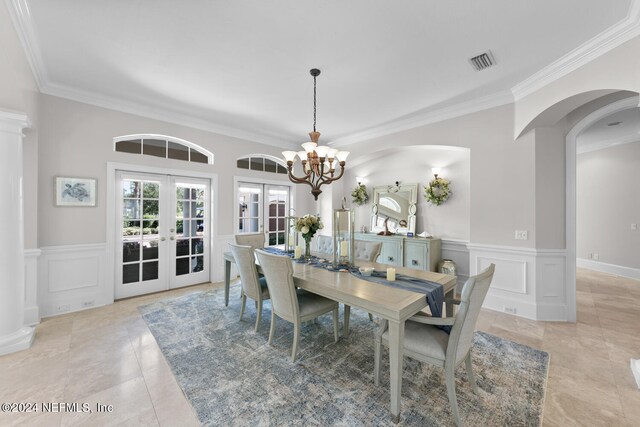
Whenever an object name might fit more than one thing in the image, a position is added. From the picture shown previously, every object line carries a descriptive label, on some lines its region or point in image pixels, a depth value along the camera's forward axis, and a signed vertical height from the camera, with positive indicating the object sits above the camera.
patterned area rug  1.68 -1.33
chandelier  2.79 +0.64
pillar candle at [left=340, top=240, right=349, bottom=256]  2.80 -0.38
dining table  1.64 -0.61
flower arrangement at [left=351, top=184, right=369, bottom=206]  5.52 +0.41
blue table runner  1.92 -0.60
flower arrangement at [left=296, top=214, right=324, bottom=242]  3.01 -0.14
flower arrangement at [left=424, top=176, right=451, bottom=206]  4.41 +0.40
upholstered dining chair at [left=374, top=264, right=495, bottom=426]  1.58 -0.88
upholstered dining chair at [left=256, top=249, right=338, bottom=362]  2.25 -0.86
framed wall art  3.19 +0.28
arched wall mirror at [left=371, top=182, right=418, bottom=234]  4.84 +0.11
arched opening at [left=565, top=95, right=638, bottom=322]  3.10 -0.06
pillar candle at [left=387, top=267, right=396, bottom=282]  2.21 -0.54
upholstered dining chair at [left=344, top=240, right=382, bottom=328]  3.28 -0.48
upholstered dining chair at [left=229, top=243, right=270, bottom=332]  2.75 -0.70
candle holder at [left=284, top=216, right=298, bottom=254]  3.61 -0.39
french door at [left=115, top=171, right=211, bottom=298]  3.80 -0.31
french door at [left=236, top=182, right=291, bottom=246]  5.01 +0.09
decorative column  2.33 -0.21
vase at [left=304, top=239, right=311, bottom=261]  3.16 -0.47
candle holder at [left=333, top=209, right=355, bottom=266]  2.76 -0.37
